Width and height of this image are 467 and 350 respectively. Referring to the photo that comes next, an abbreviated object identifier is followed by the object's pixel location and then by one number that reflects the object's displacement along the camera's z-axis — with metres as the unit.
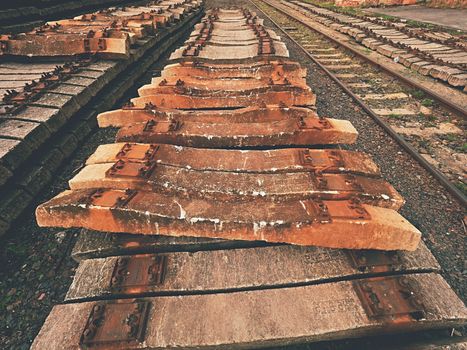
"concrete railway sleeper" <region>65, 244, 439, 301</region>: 1.81
